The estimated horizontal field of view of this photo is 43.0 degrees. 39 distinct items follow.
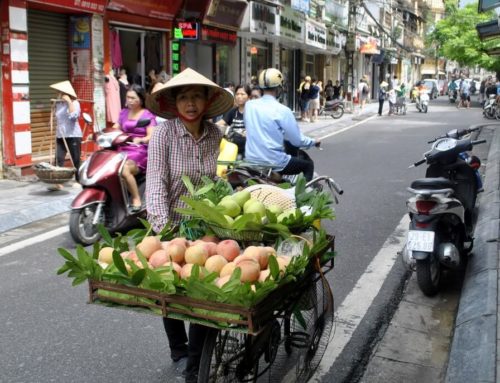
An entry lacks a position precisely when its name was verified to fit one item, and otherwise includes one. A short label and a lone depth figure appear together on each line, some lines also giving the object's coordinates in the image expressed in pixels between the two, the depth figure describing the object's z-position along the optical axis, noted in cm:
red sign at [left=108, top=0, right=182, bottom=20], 1324
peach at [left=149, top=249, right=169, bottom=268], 262
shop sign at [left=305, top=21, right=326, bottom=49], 2512
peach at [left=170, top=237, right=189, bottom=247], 276
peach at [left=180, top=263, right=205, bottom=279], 252
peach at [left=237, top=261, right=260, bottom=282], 250
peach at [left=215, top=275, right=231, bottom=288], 246
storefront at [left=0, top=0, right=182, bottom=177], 1055
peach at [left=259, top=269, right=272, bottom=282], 252
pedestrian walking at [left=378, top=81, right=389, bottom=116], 2938
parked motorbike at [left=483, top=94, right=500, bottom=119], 2760
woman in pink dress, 675
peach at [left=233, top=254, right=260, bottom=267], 261
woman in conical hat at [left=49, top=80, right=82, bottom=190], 964
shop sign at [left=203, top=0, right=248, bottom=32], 1681
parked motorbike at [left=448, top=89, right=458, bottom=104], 4247
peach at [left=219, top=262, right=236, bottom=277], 254
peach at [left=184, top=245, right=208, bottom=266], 265
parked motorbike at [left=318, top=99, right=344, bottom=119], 2636
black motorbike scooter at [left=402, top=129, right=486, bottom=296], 479
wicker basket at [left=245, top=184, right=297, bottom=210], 320
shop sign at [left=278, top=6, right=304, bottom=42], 2217
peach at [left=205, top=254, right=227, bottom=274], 259
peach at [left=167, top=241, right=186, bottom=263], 265
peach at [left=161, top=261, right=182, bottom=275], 254
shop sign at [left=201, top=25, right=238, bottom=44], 1714
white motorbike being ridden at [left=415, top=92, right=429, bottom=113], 3148
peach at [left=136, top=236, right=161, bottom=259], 270
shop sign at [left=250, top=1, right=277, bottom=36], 1970
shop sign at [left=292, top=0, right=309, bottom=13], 2358
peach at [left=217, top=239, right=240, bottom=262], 271
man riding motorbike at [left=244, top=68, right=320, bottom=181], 570
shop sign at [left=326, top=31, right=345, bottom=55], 2905
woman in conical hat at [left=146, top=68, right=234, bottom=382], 325
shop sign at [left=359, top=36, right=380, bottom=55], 3525
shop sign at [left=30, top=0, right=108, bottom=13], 1137
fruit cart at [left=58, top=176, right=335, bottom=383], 236
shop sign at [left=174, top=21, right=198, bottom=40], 1515
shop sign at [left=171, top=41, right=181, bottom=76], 1564
